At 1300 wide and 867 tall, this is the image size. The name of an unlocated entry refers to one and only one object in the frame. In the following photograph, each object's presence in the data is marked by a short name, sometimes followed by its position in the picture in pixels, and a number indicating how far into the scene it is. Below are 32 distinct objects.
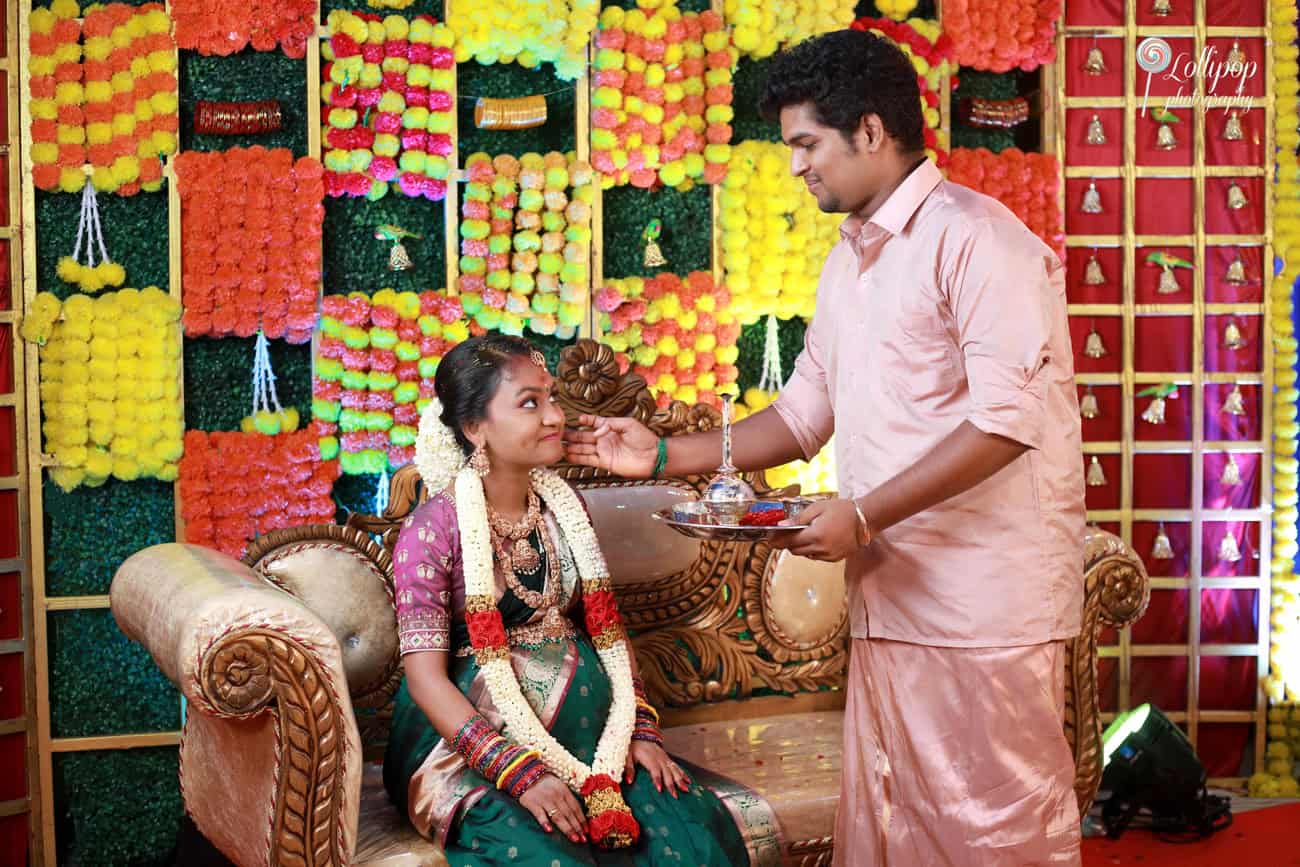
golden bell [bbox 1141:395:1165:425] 5.08
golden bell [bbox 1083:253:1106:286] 5.06
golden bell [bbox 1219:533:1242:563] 5.11
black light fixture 4.34
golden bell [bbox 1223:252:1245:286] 5.07
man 2.18
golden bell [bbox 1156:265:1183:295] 5.07
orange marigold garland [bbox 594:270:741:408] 4.76
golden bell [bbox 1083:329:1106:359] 5.07
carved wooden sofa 2.52
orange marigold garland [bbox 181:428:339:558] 4.36
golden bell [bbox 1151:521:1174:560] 5.09
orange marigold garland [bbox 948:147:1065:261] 4.96
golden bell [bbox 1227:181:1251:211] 5.05
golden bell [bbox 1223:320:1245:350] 5.04
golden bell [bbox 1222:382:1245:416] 5.07
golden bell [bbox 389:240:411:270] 4.57
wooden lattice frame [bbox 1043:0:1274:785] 5.08
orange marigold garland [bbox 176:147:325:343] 4.34
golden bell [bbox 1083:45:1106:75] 5.02
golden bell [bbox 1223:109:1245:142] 5.03
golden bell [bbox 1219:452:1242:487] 5.07
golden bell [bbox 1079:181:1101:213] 5.05
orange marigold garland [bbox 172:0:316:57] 4.32
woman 2.56
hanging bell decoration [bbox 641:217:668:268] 4.75
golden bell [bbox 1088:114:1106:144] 5.04
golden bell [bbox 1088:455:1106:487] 5.04
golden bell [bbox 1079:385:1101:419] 5.07
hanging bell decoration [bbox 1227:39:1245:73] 5.06
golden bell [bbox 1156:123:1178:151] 5.05
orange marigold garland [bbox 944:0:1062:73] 4.96
